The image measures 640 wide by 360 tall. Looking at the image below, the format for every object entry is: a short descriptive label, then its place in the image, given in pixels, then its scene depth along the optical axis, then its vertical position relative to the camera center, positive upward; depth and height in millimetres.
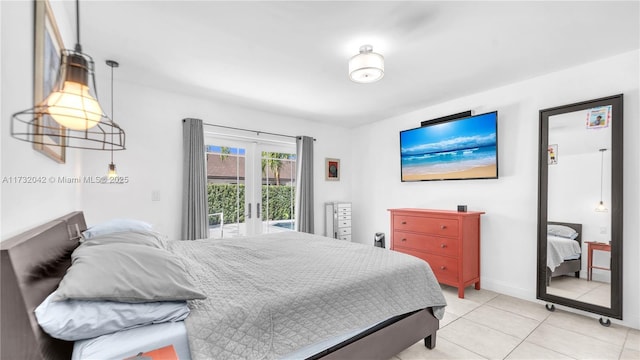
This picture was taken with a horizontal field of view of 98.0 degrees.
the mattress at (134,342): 975 -608
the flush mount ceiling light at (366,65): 2348 +979
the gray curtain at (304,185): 4637 -87
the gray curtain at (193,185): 3498 -72
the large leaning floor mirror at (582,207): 2574 -254
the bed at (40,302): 844 -466
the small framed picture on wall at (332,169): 5207 +209
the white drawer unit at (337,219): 5082 -729
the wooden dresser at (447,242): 3258 -771
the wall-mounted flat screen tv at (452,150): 3438 +427
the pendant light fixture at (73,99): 893 +262
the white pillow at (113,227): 1894 -348
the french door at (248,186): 4016 -102
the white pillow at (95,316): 941 -511
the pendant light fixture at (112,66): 2715 +1136
